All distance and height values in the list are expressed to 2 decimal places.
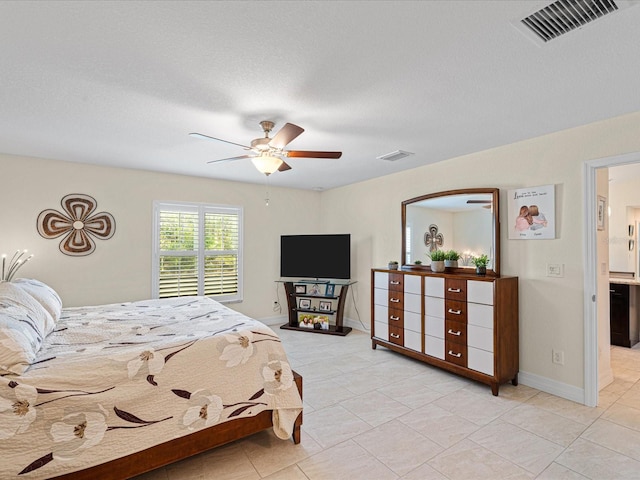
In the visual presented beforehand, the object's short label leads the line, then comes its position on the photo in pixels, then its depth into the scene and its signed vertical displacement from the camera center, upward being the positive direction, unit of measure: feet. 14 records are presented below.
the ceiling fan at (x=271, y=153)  8.56 +2.68
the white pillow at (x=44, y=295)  8.50 -1.33
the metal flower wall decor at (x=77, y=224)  13.00 +0.93
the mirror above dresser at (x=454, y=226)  11.49 +0.95
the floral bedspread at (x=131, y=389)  5.28 -2.66
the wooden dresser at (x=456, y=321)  10.13 -2.49
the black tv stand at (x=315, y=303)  17.28 -3.01
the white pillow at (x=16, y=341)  5.43 -1.70
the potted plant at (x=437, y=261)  12.46 -0.43
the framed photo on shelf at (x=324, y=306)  18.06 -3.19
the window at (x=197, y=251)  15.65 -0.15
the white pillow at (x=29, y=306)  7.05 -1.36
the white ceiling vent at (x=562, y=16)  4.83 +3.66
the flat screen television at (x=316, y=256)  17.37 -0.39
